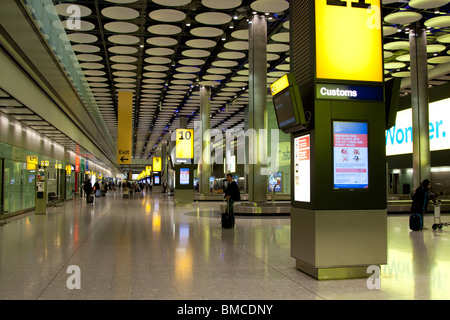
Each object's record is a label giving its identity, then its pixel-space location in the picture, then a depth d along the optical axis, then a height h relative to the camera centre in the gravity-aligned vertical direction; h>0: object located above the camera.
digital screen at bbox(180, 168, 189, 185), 28.75 +0.18
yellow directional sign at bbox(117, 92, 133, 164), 25.61 +3.61
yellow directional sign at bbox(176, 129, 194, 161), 29.77 +2.29
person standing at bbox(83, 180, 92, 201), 30.85 -0.65
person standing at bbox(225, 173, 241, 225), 13.84 -0.54
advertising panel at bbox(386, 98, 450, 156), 28.30 +3.53
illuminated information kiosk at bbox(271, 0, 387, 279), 6.52 +0.66
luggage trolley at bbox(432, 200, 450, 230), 13.55 -1.29
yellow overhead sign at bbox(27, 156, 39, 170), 21.87 +0.93
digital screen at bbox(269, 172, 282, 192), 32.00 +0.01
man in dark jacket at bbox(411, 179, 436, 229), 13.16 -0.70
